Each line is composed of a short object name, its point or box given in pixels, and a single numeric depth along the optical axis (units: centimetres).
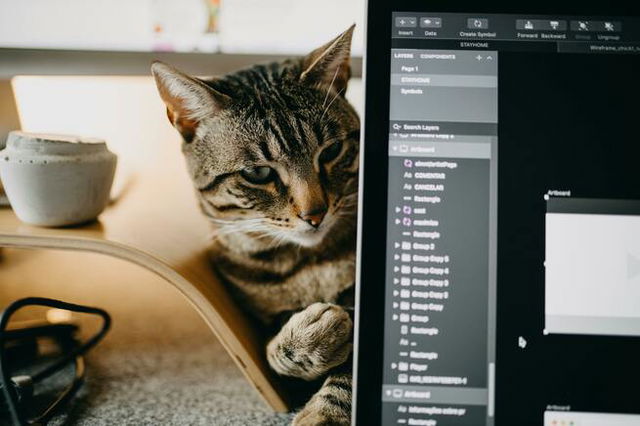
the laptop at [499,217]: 47
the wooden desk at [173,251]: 54
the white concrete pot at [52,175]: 58
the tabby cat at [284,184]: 59
